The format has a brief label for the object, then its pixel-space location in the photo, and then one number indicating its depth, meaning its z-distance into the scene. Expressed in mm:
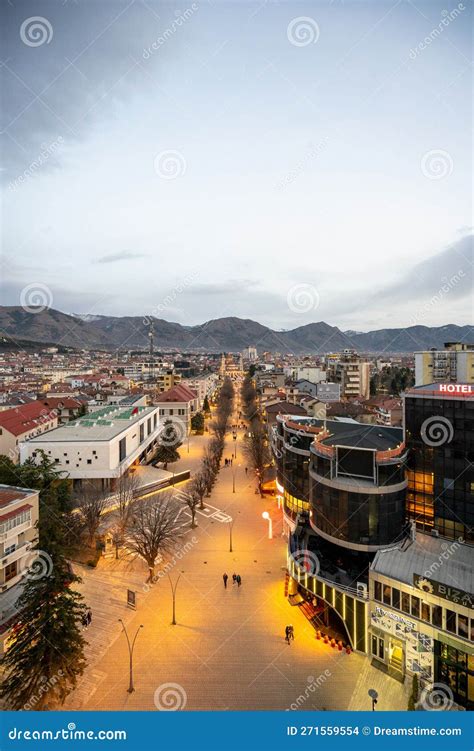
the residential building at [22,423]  42188
